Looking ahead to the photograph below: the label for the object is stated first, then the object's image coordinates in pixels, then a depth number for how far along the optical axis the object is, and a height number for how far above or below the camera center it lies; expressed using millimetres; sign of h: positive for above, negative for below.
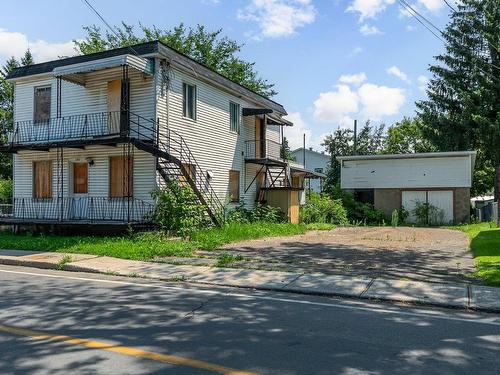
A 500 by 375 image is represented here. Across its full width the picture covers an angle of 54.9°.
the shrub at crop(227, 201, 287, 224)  21728 -244
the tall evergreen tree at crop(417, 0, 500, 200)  33594 +8775
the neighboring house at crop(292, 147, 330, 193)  65250 +6980
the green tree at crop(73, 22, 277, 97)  41250 +14213
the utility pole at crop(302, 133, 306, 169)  62172 +7132
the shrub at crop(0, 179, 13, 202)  33094 +1271
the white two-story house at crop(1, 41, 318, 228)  17797 +2989
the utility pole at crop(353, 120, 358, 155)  51550 +7552
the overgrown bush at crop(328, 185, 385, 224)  31812 -71
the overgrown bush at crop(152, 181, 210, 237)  16359 -69
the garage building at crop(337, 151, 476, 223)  30672 +1895
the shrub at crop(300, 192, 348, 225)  28266 -124
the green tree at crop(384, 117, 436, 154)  56875 +8391
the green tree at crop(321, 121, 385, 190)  53719 +7485
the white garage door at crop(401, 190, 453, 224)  30609 +465
